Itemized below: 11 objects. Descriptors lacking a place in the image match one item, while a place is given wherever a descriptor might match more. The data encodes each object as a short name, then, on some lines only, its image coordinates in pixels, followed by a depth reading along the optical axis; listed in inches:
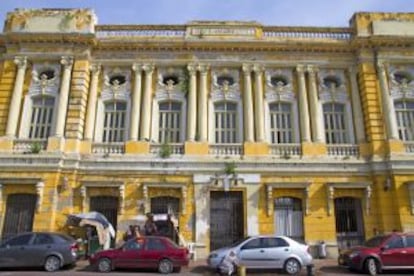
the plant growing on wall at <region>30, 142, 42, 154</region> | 697.0
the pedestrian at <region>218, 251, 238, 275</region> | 488.4
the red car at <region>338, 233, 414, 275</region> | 521.0
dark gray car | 527.2
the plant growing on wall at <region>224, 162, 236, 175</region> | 697.6
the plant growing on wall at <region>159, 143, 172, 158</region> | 711.1
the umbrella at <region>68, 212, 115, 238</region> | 641.4
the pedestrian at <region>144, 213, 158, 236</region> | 655.1
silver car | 524.4
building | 689.6
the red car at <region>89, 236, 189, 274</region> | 526.3
